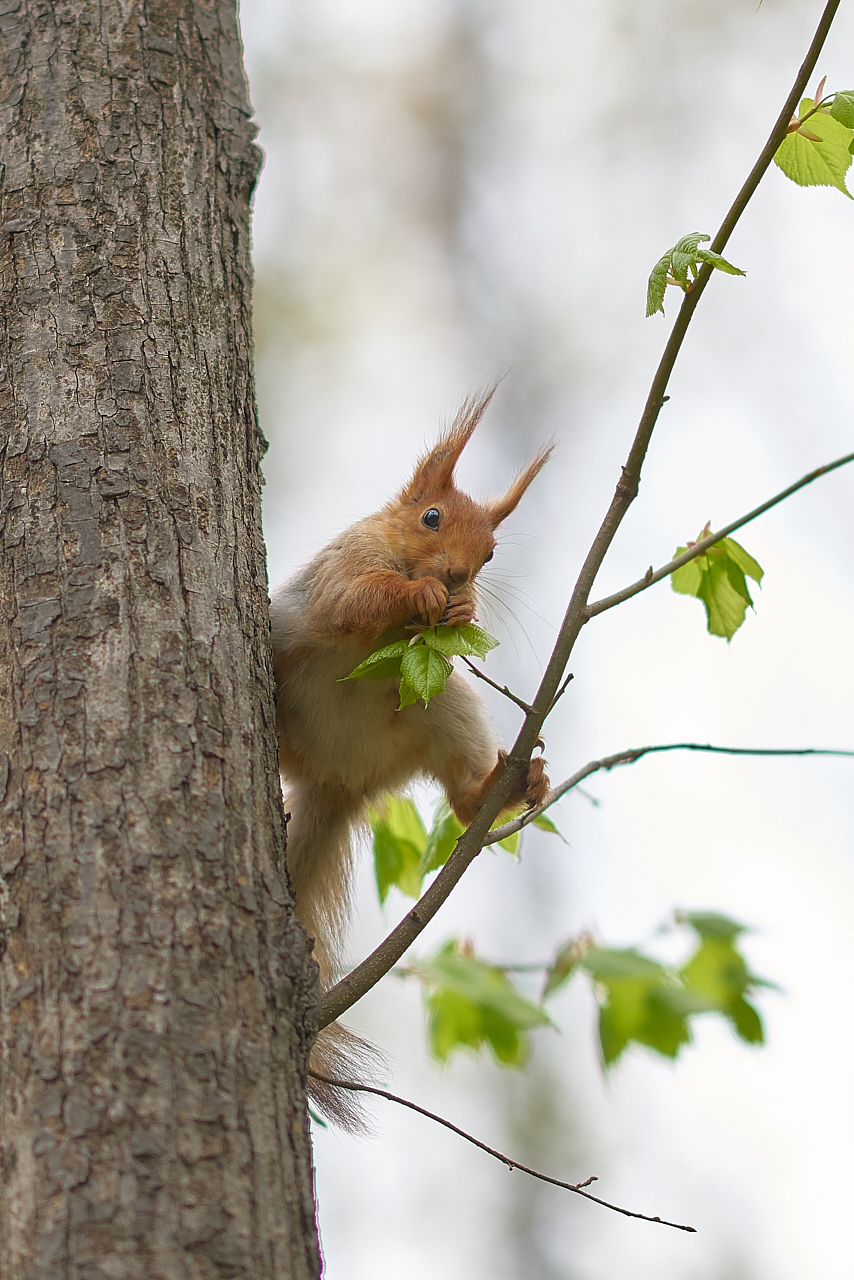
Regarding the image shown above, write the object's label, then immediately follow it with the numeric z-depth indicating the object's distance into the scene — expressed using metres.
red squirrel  5.00
